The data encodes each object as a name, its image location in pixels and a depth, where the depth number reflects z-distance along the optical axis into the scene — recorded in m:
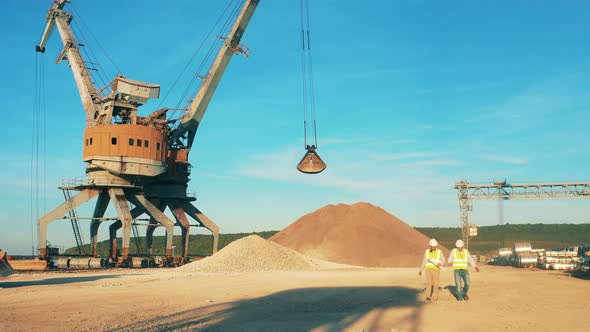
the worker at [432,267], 13.84
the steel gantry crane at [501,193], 54.66
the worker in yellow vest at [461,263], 13.72
